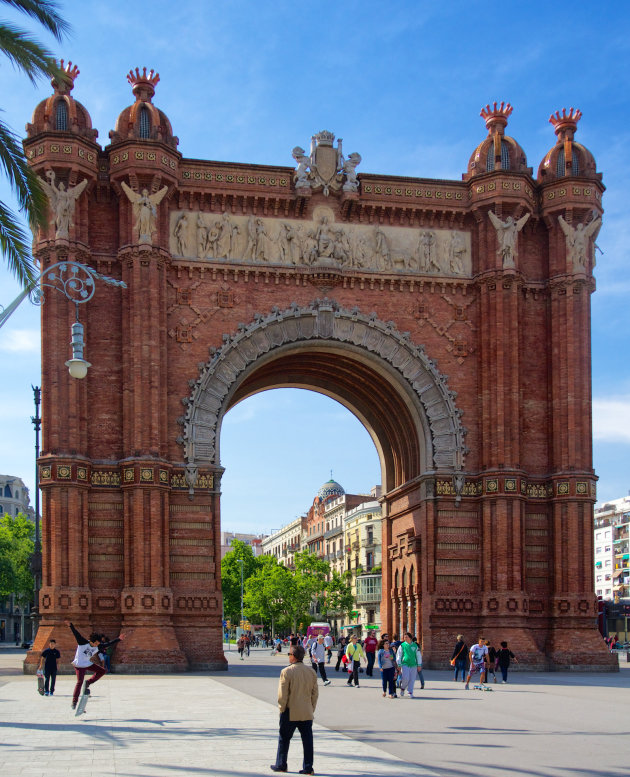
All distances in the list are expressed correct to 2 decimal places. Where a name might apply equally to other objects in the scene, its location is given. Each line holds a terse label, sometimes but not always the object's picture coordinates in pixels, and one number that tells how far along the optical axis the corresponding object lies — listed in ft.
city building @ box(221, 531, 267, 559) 621.84
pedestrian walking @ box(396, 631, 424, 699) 81.66
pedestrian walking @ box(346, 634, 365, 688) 91.50
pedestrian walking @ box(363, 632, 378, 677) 105.91
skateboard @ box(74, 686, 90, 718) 62.13
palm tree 59.67
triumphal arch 112.47
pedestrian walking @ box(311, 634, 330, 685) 93.09
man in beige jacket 42.14
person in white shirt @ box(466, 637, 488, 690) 93.71
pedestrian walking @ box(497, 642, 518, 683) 101.19
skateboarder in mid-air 63.82
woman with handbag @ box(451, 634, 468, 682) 99.14
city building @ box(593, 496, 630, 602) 408.67
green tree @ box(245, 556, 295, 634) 309.63
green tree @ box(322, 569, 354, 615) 318.49
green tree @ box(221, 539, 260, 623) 380.78
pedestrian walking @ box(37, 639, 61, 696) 78.33
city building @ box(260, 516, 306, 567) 478.59
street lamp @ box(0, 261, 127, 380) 60.03
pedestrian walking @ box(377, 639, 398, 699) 79.97
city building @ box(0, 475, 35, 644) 377.99
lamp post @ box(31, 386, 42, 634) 123.95
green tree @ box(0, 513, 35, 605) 262.88
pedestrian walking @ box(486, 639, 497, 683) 99.19
